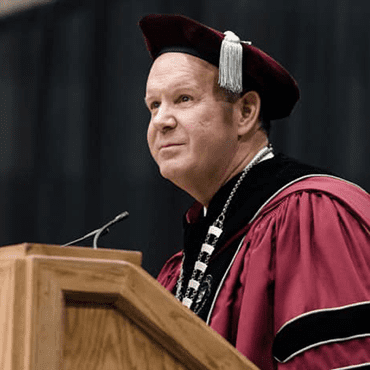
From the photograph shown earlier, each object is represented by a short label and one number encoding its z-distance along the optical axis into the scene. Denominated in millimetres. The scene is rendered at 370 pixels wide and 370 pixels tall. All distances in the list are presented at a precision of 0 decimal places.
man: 6090
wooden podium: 5624
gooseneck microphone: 6073
